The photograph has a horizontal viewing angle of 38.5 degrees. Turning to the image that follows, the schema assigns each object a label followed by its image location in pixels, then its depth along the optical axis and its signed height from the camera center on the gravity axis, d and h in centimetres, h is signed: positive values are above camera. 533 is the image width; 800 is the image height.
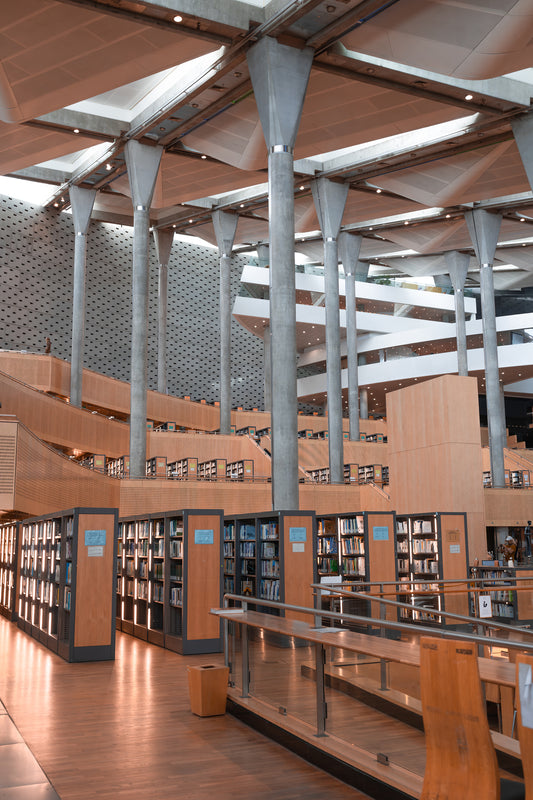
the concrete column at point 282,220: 1246 +522
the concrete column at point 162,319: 2666 +734
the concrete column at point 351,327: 2592 +702
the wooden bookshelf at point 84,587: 827 -62
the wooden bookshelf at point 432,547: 1170 -33
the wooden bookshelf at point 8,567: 1288 -60
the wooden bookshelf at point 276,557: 912 -35
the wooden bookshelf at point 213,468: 1945 +161
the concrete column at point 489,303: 2197 +666
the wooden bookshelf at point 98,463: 1730 +153
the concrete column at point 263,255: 3035 +1085
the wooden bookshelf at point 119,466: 1839 +162
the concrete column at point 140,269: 1839 +644
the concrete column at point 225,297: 2461 +764
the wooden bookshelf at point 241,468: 1961 +159
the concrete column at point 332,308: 2034 +609
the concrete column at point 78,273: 2241 +773
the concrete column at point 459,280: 2791 +925
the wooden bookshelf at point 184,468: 1866 +156
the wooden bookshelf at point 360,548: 1105 -31
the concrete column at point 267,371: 2955 +616
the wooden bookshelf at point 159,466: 1794 +150
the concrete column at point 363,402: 3356 +550
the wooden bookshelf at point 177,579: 863 -59
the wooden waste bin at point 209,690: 558 -117
